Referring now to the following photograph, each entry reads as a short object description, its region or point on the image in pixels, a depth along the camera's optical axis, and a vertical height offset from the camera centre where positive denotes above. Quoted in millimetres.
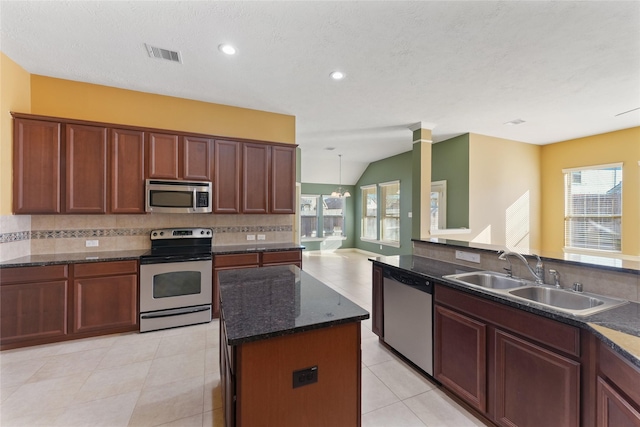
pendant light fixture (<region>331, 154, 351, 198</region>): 8242 +771
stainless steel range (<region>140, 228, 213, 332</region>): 3072 -876
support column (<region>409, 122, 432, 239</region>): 4875 +569
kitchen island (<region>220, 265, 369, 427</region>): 1167 -705
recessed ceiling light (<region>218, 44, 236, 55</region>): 2543 +1583
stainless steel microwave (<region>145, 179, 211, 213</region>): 3303 +210
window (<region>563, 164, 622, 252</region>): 5137 +110
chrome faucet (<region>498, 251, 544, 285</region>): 1923 -416
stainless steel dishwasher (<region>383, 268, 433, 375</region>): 2234 -937
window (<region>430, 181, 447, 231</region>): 5957 +179
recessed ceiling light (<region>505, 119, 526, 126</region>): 4633 +1602
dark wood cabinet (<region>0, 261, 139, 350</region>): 2650 -937
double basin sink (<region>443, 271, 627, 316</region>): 1538 -540
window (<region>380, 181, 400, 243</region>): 7891 -10
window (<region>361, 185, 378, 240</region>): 8758 +22
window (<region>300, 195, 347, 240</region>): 9180 -119
